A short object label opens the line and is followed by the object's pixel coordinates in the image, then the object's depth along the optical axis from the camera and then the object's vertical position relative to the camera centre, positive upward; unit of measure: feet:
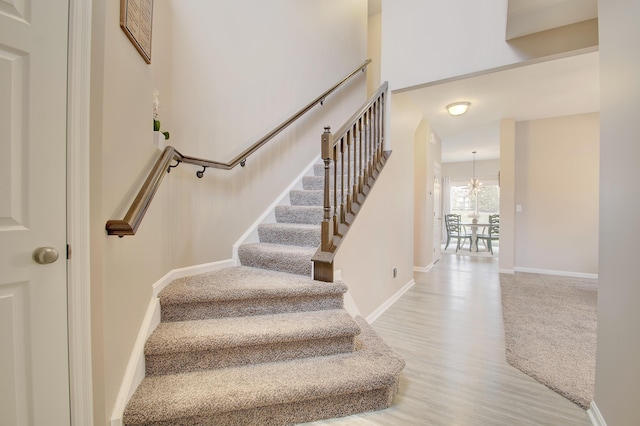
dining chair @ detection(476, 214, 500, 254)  23.67 -1.60
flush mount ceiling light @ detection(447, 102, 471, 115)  12.82 +4.94
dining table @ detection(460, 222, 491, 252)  23.99 -2.36
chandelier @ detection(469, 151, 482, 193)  27.73 +2.75
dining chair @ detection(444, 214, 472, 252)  25.69 -1.29
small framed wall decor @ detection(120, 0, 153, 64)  4.08 +3.07
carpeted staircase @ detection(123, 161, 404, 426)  4.28 -2.88
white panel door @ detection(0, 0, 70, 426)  2.90 -0.02
